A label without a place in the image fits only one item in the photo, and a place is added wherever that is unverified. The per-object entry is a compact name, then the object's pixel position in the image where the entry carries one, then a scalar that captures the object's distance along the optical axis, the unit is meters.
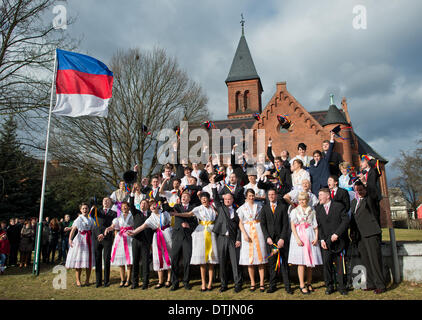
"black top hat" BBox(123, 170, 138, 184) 8.98
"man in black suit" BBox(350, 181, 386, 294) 6.16
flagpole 9.15
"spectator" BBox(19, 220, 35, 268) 12.76
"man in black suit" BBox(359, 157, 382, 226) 6.63
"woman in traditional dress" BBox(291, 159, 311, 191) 7.72
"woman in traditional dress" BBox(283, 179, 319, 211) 6.83
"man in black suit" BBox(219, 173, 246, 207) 7.84
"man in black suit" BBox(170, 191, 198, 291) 7.14
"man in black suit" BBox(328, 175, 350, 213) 6.43
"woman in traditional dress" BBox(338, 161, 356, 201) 7.71
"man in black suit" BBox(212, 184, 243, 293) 6.75
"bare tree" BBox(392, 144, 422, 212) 37.88
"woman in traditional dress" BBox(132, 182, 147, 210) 9.15
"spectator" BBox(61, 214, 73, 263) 13.58
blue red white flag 10.49
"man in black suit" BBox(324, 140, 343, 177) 8.09
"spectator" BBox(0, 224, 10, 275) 11.21
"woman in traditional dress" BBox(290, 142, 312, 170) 8.49
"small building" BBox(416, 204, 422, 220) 57.97
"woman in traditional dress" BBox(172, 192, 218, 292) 6.89
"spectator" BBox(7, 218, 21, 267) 13.19
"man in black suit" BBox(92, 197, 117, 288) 7.79
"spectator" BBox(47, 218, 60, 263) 13.67
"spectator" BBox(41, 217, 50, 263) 13.62
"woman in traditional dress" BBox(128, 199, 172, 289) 7.40
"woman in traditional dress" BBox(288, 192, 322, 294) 6.18
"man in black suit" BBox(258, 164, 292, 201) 7.41
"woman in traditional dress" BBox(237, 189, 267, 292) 6.55
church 31.10
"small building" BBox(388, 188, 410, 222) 58.25
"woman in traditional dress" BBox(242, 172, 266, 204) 7.51
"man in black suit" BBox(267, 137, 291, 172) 8.46
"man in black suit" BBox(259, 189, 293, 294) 6.41
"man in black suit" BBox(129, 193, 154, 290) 7.36
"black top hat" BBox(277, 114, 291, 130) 9.91
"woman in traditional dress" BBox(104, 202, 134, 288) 7.70
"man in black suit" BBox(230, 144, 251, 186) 9.06
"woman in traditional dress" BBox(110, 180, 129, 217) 9.24
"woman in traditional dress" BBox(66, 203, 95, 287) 7.81
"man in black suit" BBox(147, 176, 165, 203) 9.26
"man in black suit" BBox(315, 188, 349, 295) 6.12
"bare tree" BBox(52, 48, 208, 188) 19.75
